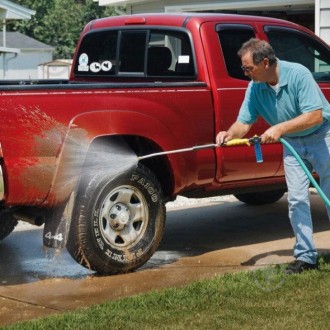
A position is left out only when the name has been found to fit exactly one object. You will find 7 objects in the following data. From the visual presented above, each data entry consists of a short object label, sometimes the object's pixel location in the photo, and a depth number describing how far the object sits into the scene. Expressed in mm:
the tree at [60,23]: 65000
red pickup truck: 7207
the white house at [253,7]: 18625
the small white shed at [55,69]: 44488
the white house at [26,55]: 54625
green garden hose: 7238
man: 7035
